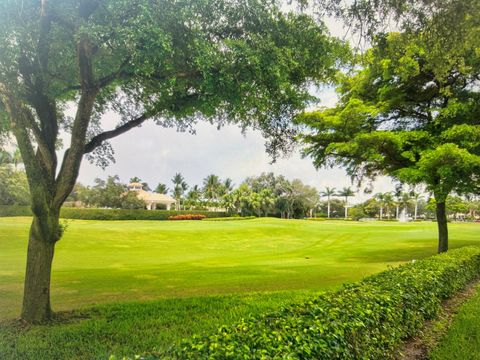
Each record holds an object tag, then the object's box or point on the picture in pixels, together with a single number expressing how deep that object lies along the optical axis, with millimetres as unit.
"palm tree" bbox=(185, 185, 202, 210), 91438
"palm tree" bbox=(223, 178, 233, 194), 99588
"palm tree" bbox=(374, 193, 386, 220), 96575
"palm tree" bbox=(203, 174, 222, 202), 98938
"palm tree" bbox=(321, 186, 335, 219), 120406
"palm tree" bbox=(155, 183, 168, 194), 107188
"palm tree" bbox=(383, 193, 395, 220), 100350
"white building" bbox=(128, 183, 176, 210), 80219
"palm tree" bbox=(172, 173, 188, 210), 98719
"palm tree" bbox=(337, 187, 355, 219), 119938
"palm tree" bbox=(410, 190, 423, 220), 104906
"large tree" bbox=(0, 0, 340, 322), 6859
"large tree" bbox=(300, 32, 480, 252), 16500
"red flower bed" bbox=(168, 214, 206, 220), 60594
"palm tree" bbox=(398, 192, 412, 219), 108012
